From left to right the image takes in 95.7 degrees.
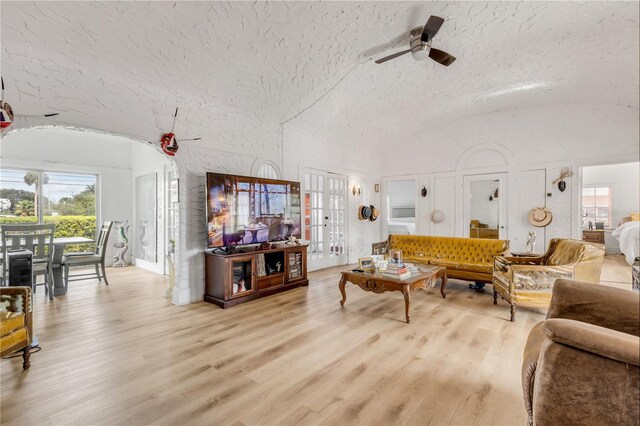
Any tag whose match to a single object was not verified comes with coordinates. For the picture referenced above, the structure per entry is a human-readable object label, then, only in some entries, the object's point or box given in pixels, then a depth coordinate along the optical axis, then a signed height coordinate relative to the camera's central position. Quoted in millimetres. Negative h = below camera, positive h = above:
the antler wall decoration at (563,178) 5284 +600
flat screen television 3818 +38
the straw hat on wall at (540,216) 5492 -111
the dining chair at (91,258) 4158 -666
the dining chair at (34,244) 3381 -370
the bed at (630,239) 4672 -490
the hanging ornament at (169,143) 3600 +877
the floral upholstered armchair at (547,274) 2984 -677
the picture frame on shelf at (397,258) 3608 -587
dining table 4055 -752
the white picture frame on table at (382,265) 3484 -647
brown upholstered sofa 1042 -625
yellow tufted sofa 4227 -693
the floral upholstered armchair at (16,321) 1985 -768
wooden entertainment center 3664 -858
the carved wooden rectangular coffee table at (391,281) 3092 -796
